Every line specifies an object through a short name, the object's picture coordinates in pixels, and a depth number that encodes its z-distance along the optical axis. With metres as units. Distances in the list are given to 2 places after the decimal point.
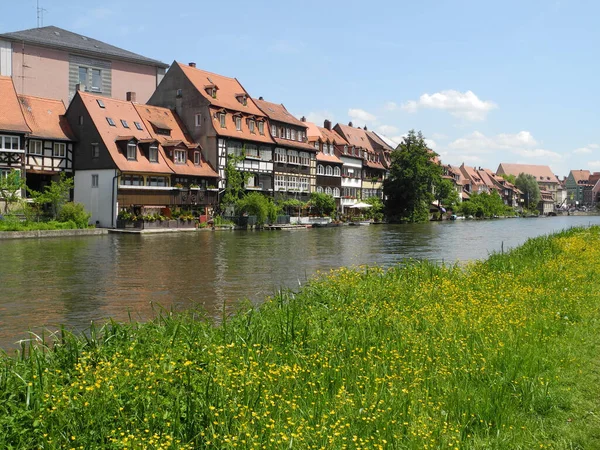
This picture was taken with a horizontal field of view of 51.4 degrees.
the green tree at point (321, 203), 76.06
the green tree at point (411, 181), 89.31
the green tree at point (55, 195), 46.34
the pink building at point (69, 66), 60.00
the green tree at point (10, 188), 44.41
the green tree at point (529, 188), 191.25
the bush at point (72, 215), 45.75
